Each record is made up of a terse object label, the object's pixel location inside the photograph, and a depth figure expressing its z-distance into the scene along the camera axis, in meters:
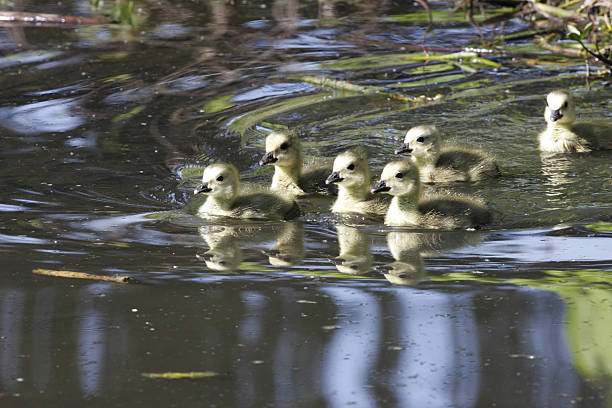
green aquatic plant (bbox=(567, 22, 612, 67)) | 14.18
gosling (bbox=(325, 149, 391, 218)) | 11.28
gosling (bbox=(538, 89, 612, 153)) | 13.47
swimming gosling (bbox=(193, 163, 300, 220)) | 11.00
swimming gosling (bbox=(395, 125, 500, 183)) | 12.37
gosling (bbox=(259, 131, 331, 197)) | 12.23
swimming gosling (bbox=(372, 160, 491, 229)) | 10.33
